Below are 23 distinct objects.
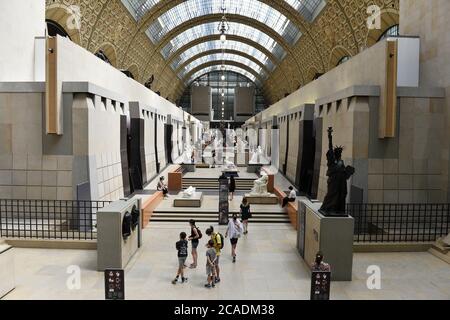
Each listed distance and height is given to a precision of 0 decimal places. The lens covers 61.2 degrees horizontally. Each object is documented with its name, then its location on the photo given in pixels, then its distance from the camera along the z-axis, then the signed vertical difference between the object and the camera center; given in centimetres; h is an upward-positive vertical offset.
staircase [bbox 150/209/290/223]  1369 -282
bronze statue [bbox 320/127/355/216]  860 -101
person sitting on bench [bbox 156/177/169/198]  1649 -215
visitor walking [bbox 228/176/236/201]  1672 -207
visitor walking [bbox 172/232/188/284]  808 -244
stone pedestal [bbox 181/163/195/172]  2517 -185
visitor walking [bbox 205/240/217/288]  789 -260
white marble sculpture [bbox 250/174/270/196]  1619 -206
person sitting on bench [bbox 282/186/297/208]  1437 -218
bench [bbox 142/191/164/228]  1286 -245
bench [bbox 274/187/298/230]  1301 -252
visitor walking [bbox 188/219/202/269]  884 -231
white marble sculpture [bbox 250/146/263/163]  2914 -141
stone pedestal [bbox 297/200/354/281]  837 -227
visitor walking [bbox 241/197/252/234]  1182 -221
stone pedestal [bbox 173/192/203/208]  1490 -247
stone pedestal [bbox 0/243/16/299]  723 -257
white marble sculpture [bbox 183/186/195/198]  1516 -216
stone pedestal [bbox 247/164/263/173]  2564 -187
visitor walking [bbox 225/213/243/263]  966 -236
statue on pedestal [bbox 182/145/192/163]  2727 -139
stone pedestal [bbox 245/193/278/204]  1577 -245
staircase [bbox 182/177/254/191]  2056 -240
